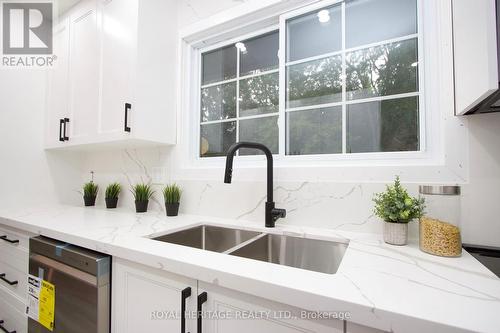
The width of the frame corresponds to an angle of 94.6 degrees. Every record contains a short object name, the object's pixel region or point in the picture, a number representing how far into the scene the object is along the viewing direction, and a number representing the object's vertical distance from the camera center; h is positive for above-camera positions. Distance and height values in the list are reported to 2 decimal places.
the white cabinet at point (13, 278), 1.27 -0.62
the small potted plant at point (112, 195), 1.83 -0.18
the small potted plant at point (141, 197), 1.63 -0.18
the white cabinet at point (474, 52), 0.61 +0.38
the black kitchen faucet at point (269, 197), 1.13 -0.12
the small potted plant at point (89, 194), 2.00 -0.19
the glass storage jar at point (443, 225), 0.75 -0.18
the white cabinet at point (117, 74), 1.41 +0.66
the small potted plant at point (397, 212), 0.84 -0.15
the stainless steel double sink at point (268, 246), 1.00 -0.36
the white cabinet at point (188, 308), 0.58 -0.40
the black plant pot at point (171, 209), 1.47 -0.23
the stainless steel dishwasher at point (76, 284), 0.89 -0.46
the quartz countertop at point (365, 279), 0.45 -0.27
